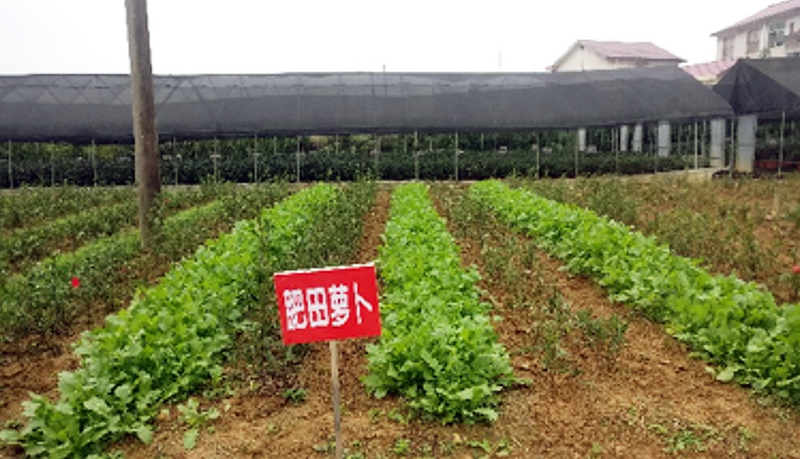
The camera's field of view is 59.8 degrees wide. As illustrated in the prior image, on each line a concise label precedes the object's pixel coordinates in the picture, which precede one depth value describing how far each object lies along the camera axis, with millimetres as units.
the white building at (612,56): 52562
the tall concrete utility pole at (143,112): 10469
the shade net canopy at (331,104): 23125
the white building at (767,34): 45156
